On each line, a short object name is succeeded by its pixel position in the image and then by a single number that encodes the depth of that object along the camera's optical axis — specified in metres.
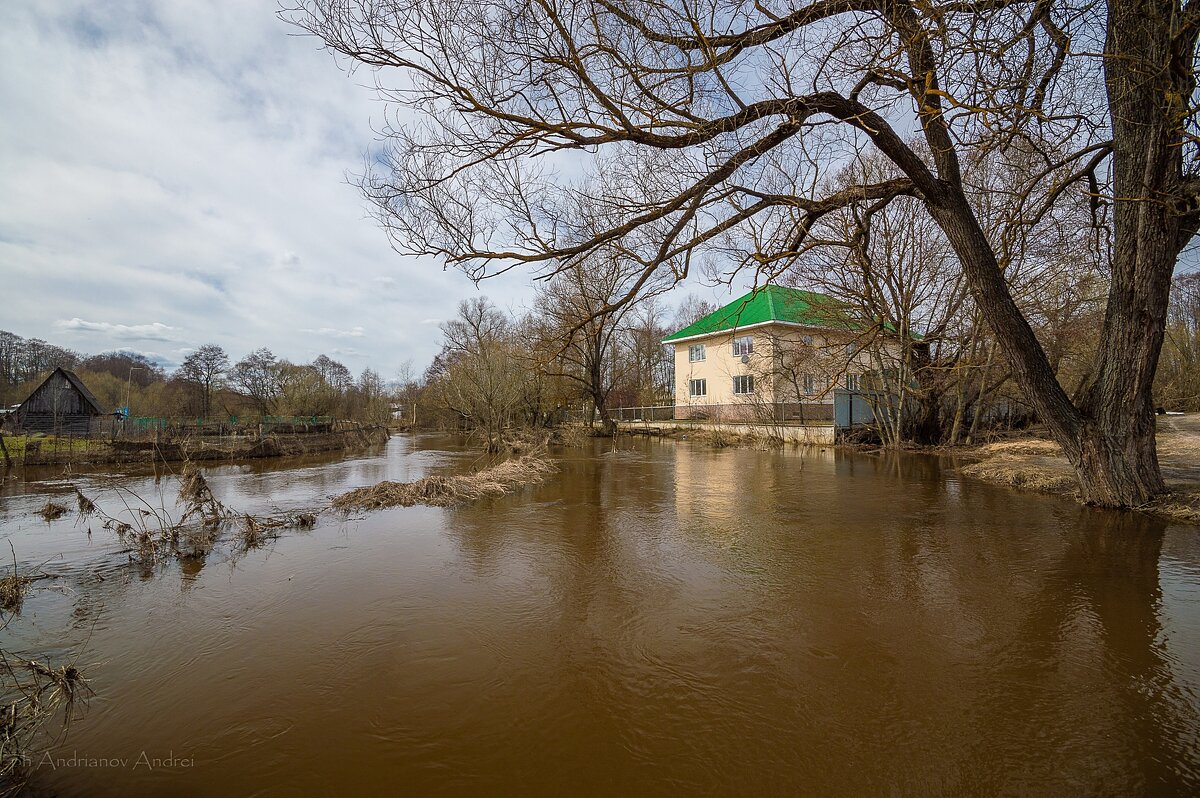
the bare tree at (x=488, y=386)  19.56
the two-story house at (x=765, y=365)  17.05
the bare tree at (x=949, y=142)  4.56
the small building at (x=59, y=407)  25.09
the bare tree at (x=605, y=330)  23.98
